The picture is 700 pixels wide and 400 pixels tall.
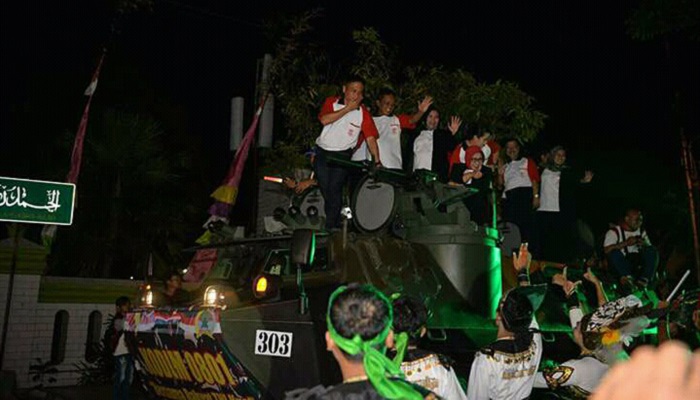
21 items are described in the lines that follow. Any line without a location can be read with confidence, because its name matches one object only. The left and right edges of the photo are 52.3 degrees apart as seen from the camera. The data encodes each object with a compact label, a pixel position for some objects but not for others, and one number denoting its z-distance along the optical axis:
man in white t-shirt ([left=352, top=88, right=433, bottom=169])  8.11
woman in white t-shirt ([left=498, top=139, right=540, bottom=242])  8.73
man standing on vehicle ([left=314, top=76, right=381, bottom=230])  7.37
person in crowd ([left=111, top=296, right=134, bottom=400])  9.91
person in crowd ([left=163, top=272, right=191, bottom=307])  6.99
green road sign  9.27
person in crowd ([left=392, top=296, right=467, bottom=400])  4.00
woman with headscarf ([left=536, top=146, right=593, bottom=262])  9.23
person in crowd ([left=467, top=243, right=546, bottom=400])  4.43
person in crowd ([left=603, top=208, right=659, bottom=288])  8.68
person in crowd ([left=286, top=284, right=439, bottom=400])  2.49
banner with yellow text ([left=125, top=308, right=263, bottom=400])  5.61
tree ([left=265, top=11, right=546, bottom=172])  12.65
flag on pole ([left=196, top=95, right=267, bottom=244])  11.21
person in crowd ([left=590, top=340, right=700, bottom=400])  1.16
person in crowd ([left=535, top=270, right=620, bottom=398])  4.28
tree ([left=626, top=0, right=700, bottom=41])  9.42
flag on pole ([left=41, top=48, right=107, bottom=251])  12.76
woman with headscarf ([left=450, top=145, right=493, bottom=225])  7.78
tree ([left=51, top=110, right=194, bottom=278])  17.14
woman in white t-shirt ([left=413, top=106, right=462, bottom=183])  8.60
